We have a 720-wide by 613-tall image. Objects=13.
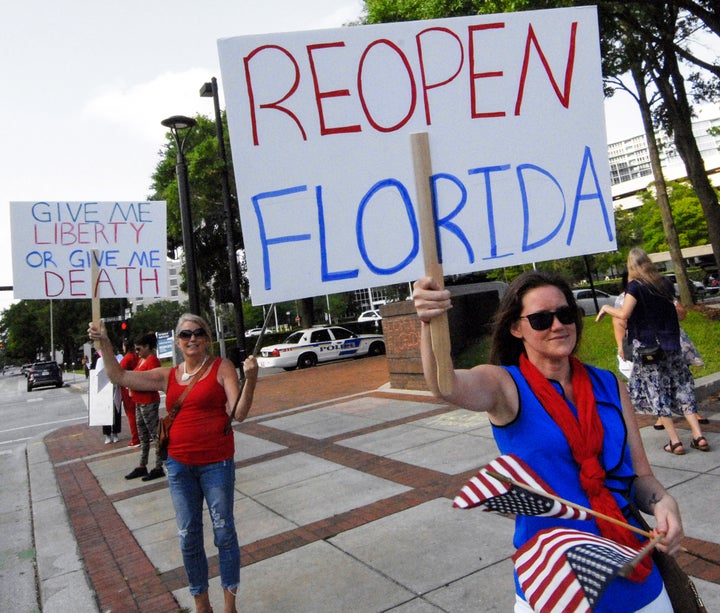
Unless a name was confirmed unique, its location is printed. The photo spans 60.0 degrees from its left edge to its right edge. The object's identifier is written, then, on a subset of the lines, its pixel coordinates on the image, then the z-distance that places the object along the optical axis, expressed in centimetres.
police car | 2195
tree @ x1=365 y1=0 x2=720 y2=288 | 1270
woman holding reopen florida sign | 170
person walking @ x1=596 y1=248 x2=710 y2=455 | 547
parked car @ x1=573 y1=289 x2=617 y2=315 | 2666
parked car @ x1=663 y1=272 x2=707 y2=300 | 3225
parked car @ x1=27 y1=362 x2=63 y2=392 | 3503
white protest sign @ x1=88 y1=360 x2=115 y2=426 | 988
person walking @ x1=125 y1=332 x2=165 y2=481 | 718
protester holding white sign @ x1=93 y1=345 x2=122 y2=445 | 977
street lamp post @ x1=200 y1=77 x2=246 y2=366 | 1086
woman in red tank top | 345
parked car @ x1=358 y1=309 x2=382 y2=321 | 3899
